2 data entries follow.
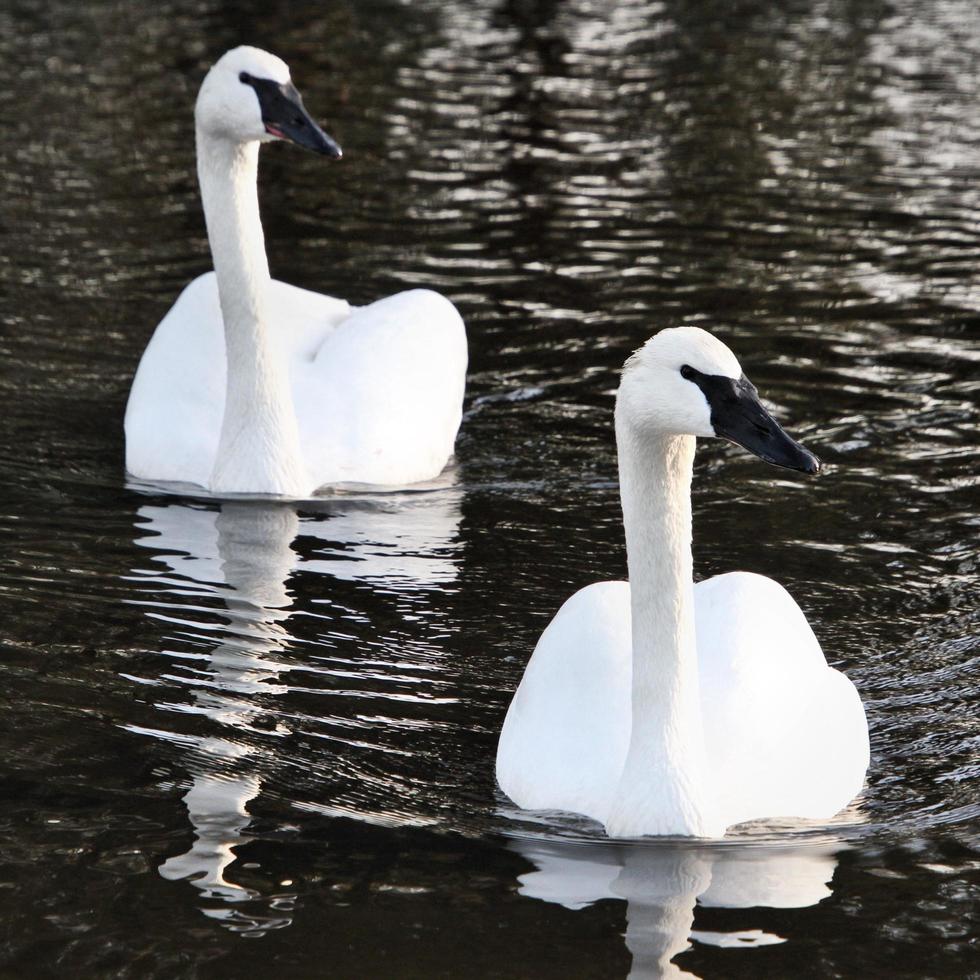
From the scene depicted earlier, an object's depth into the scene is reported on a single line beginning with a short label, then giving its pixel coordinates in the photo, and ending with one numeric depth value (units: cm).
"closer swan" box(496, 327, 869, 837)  1181
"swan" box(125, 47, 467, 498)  1937
